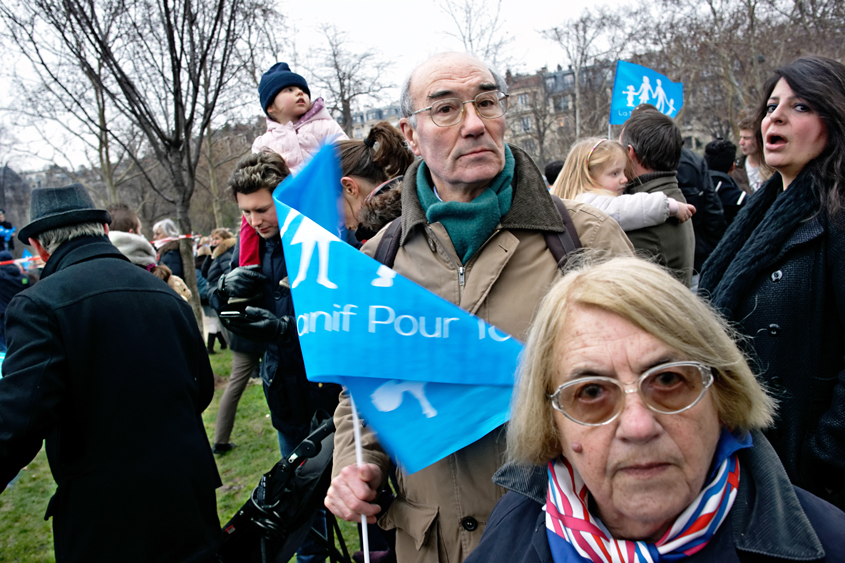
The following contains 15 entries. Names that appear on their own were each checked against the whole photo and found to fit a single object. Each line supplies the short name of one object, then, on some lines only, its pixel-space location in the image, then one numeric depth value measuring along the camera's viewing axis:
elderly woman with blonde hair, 1.14
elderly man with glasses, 1.69
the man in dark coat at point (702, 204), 4.51
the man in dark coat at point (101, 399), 2.13
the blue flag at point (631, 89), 5.73
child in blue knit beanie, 4.09
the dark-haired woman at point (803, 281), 1.88
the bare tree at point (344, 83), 19.05
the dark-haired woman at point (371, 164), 2.85
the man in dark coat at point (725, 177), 5.21
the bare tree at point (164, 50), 5.94
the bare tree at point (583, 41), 23.59
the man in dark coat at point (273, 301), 3.01
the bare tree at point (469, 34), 16.42
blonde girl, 3.02
